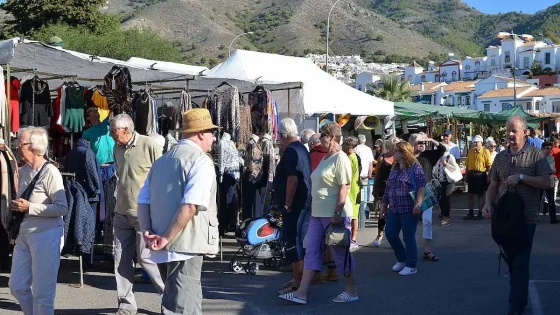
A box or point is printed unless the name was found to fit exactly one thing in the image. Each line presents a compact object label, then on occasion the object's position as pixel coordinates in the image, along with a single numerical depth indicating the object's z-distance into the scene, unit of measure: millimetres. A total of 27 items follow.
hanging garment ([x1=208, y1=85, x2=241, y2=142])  11139
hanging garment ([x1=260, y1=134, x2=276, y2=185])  10977
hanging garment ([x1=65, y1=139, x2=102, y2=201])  8211
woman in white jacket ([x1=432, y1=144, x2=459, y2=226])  12888
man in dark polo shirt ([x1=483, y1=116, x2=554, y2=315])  6629
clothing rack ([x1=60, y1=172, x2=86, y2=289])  7763
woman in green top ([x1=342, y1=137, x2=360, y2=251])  10290
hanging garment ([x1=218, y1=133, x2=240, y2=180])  10352
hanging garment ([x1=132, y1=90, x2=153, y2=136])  9828
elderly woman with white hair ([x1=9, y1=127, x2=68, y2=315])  5695
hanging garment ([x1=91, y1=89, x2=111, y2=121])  10139
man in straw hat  4754
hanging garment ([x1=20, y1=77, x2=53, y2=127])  9711
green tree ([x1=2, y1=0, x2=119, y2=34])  40406
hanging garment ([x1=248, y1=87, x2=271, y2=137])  11773
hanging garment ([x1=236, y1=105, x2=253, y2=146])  11367
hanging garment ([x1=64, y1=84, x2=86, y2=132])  10141
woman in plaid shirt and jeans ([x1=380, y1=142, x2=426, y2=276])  8836
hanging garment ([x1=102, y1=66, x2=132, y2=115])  9727
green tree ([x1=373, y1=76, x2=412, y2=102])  47969
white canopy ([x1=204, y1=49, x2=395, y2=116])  14984
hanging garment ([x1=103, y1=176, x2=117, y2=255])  8648
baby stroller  9266
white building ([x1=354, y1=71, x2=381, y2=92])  98562
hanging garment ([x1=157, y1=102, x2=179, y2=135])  11340
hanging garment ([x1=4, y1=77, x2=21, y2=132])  9289
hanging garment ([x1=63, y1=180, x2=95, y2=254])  7886
